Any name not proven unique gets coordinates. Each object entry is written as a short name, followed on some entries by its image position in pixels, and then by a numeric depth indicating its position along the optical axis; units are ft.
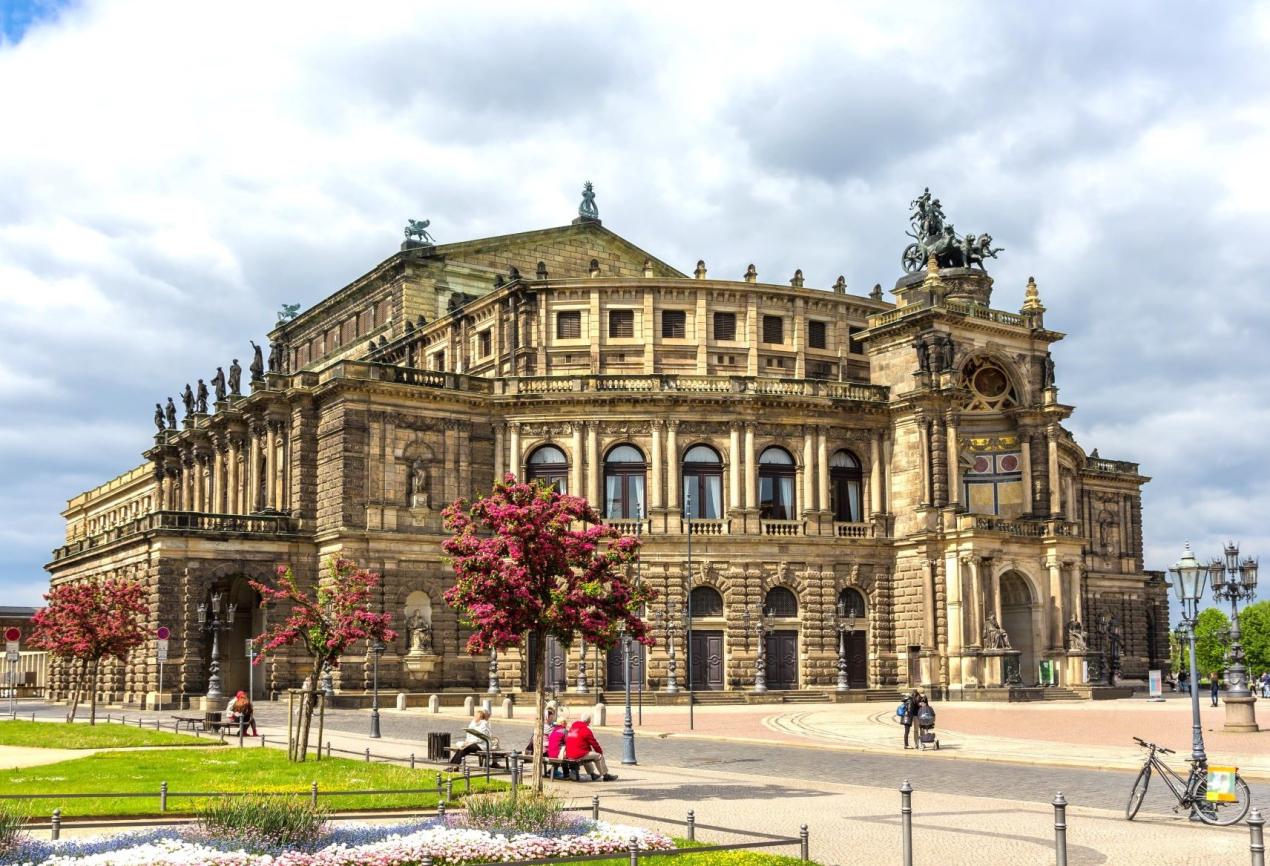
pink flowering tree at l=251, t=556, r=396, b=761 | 106.01
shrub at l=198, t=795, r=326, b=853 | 53.83
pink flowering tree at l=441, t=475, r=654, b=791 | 83.71
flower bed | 51.90
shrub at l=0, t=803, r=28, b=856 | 50.60
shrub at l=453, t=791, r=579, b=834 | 58.65
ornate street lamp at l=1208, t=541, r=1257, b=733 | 127.24
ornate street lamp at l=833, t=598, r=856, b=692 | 214.28
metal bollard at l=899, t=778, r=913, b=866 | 51.42
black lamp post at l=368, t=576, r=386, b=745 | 135.54
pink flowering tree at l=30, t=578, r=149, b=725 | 164.45
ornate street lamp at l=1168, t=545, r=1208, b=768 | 95.50
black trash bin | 103.76
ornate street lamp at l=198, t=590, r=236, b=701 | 184.96
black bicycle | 70.13
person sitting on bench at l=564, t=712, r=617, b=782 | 93.61
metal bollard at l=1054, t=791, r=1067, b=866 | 49.60
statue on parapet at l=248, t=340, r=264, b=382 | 233.35
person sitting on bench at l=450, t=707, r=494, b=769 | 94.84
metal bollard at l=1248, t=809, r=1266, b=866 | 44.27
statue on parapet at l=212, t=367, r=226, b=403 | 258.37
